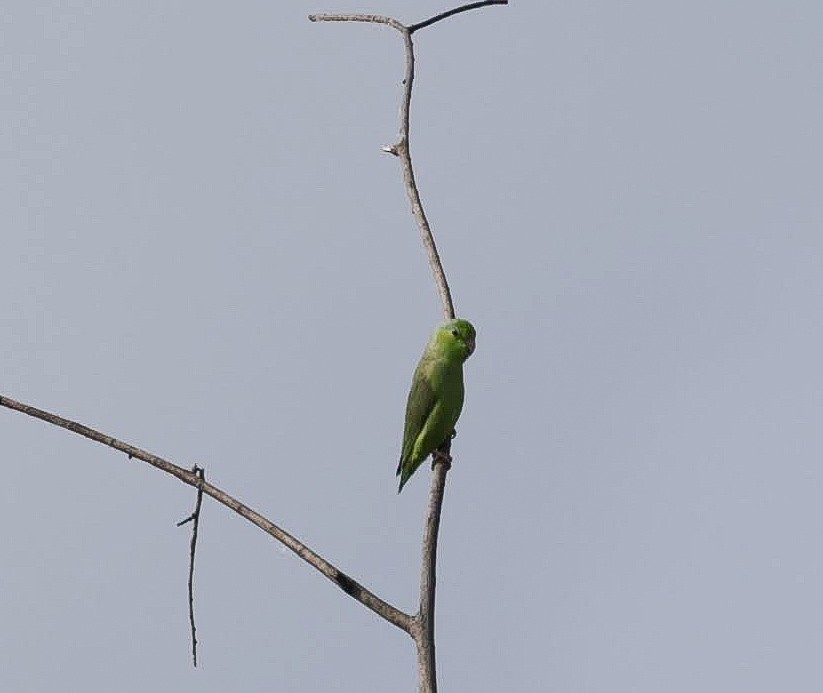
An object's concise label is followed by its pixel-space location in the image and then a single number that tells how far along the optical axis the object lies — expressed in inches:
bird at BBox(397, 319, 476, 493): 874.1
